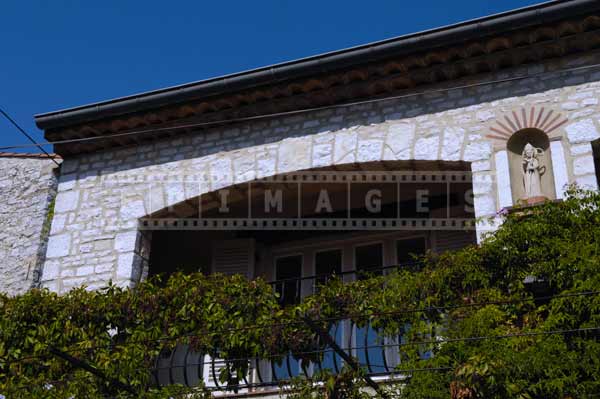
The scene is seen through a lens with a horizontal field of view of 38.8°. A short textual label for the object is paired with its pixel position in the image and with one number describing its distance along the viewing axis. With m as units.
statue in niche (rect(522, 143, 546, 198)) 7.77
